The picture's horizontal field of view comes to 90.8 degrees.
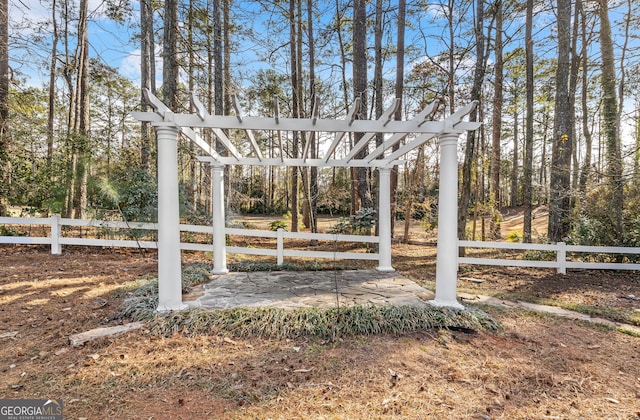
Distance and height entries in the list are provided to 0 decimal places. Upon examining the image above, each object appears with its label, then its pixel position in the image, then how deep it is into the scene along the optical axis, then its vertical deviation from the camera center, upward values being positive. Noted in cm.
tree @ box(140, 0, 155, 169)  694 +365
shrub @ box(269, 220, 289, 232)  1145 -75
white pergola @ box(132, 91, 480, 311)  323 +70
